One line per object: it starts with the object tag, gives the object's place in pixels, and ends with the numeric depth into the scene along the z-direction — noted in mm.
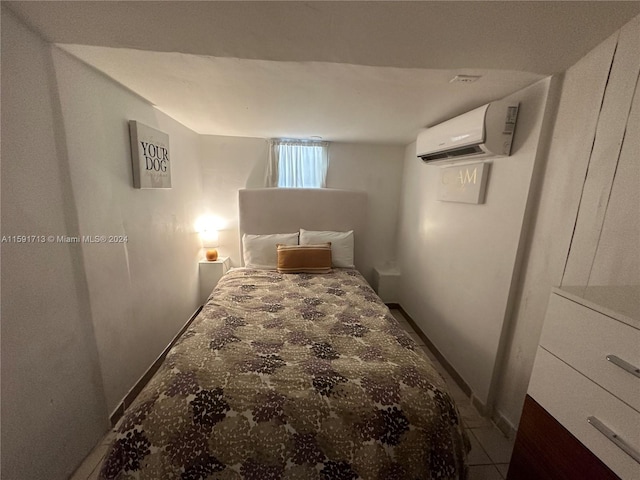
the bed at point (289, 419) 976
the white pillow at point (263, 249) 2732
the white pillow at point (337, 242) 2766
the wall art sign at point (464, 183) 1713
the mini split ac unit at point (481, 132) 1466
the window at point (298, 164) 3018
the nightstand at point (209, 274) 2918
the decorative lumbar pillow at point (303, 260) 2547
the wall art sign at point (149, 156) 1695
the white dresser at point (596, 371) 696
